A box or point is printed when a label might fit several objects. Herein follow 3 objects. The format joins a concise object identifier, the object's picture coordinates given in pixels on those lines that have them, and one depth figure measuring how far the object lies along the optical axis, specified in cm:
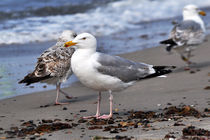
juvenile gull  1384
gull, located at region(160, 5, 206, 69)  1922
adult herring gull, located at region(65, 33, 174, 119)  1111
